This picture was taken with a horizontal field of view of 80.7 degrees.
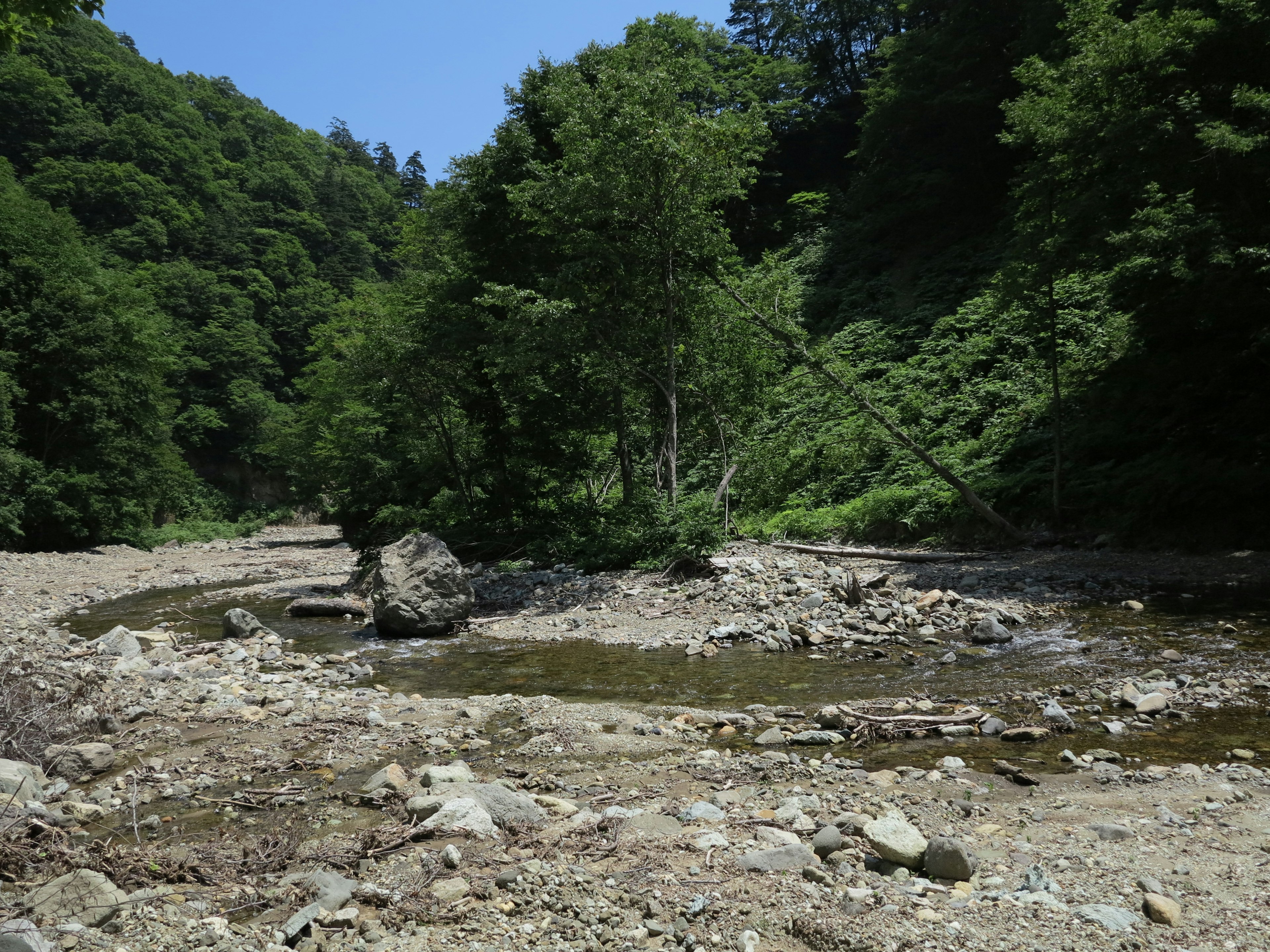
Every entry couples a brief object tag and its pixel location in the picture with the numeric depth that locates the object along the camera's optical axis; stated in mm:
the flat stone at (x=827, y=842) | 3668
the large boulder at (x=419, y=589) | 11469
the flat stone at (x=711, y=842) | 3773
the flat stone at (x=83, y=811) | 4293
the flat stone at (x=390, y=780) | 4738
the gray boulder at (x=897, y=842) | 3492
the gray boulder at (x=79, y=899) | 3006
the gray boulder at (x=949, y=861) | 3371
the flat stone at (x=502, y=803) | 4148
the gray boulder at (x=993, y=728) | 5629
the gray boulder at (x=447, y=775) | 4730
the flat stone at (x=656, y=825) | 4039
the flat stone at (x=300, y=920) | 3049
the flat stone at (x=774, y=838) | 3752
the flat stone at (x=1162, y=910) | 2945
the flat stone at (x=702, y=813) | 4199
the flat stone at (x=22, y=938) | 2506
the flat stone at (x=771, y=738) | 5715
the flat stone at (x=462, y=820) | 3957
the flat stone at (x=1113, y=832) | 3744
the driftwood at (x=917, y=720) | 5754
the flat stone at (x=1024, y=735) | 5480
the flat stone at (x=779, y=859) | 3533
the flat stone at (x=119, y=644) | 9062
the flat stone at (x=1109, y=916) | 2932
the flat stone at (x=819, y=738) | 5621
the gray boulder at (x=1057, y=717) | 5664
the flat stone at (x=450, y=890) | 3330
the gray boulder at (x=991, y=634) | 8734
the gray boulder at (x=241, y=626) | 11016
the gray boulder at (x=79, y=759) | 4969
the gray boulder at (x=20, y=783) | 3994
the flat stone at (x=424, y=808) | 4133
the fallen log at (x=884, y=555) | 13359
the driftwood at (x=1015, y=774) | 4625
